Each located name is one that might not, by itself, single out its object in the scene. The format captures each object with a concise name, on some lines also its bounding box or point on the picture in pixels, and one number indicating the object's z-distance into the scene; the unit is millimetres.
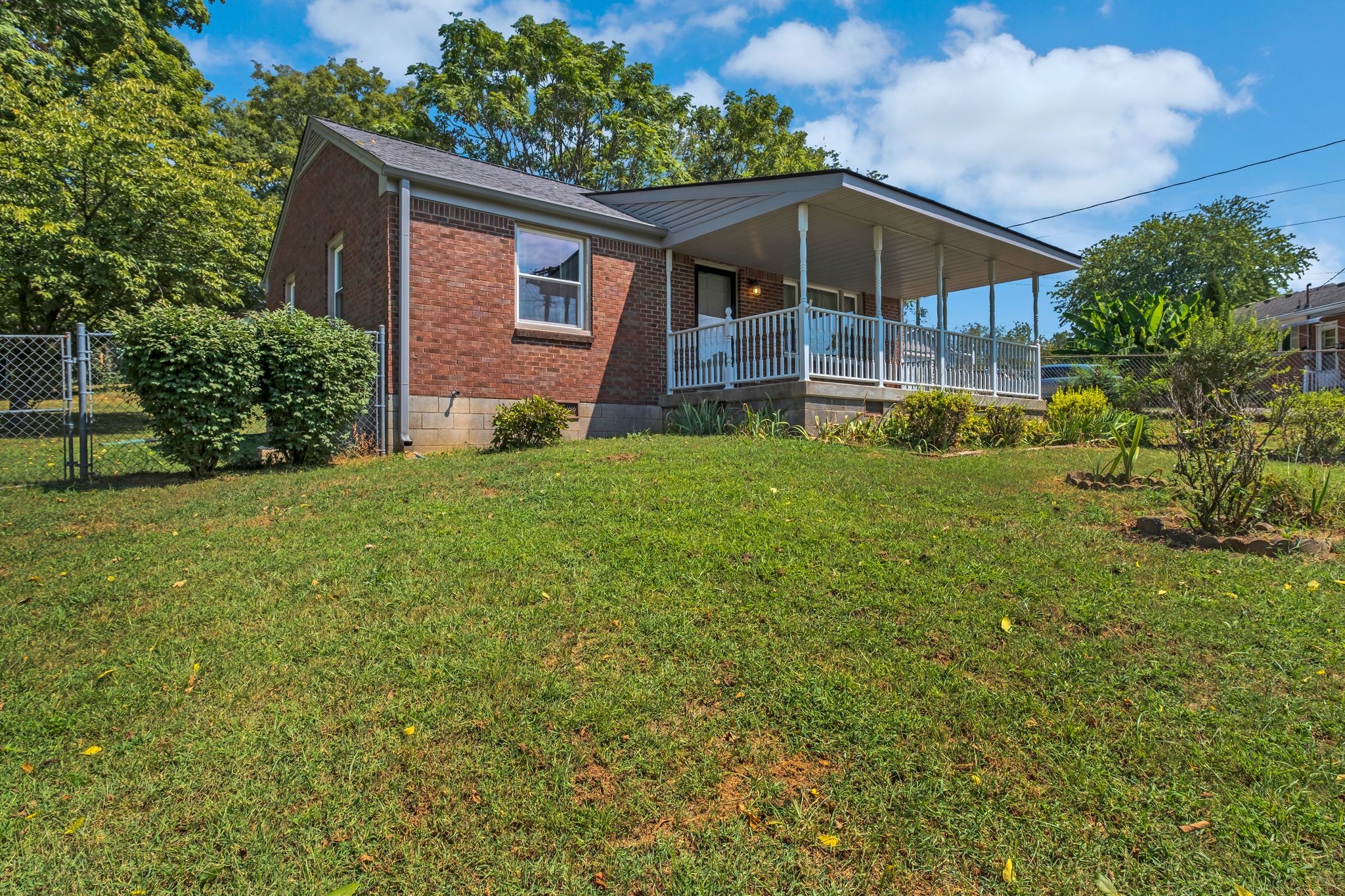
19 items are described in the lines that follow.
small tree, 4969
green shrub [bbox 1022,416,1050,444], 10625
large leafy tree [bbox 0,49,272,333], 13688
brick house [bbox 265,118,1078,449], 10125
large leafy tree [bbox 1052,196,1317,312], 34938
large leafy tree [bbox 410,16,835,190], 25438
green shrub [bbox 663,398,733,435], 10953
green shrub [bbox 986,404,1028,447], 10305
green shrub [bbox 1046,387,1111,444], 10688
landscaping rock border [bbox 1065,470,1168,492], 6434
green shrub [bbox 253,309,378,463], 8094
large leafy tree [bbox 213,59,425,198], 28891
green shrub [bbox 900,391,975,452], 9250
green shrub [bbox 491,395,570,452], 9406
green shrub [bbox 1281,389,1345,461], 8711
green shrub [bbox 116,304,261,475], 7141
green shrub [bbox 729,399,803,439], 9727
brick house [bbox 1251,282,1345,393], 25328
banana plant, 17766
